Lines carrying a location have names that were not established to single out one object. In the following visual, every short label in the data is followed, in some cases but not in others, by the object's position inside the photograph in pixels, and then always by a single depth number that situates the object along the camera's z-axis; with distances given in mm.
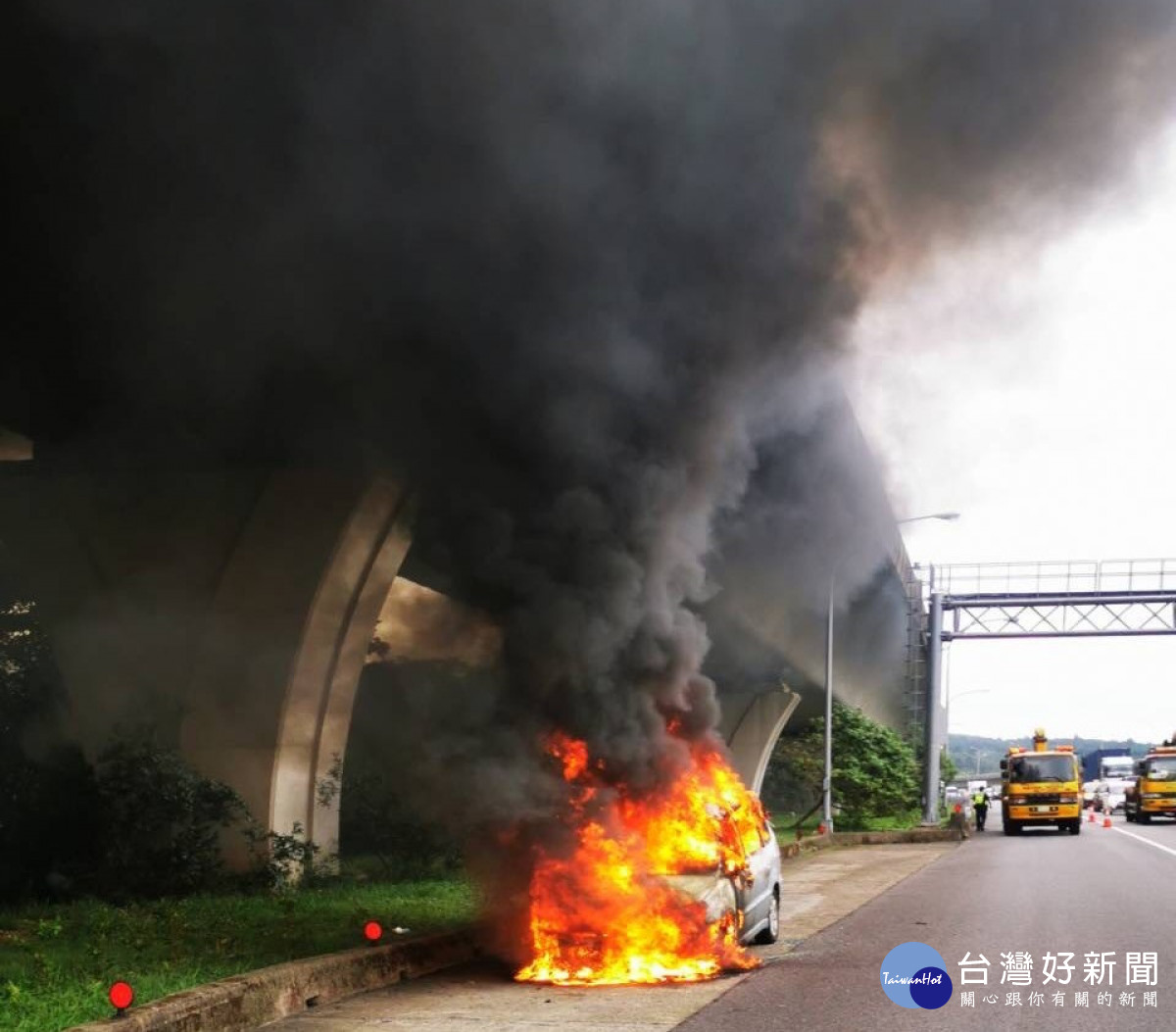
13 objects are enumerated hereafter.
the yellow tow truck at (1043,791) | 37250
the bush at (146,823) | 15742
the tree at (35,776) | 16047
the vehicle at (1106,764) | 86125
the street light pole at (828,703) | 32438
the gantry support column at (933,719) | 44281
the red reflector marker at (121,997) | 7590
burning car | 10453
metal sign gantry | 49312
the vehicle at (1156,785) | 44688
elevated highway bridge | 16812
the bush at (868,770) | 41531
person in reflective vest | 41906
